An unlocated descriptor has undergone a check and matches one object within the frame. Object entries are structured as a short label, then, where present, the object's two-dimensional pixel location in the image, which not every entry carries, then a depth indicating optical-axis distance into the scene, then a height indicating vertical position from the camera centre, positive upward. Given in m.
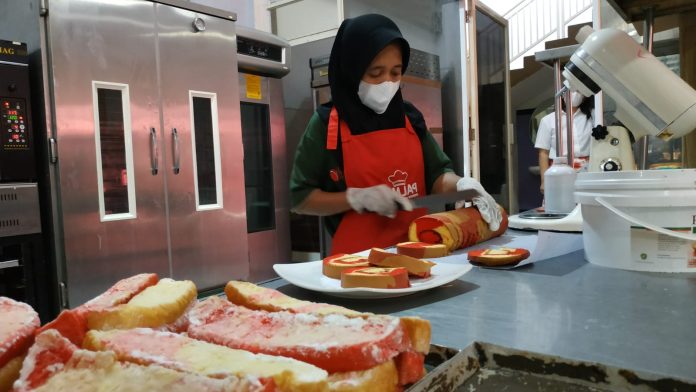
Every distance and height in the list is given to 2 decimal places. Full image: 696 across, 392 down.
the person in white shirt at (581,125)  3.83 +0.32
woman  2.05 +0.11
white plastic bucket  1.22 -0.14
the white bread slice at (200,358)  0.49 -0.19
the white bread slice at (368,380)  0.54 -0.23
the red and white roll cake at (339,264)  1.16 -0.21
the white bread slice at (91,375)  0.47 -0.19
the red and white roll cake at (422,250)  1.45 -0.23
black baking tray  0.60 -0.27
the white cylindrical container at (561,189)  2.25 -0.11
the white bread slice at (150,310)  0.65 -0.17
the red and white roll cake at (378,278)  0.99 -0.21
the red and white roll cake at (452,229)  1.59 -0.20
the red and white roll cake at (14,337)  0.54 -0.17
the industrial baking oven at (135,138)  2.57 +0.26
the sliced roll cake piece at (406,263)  1.12 -0.21
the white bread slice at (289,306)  0.63 -0.20
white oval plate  1.00 -0.23
